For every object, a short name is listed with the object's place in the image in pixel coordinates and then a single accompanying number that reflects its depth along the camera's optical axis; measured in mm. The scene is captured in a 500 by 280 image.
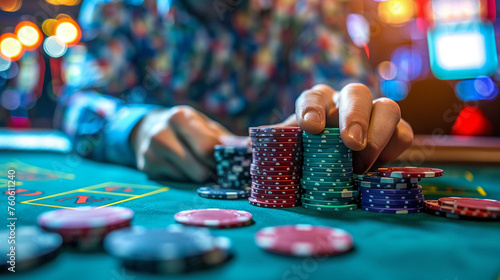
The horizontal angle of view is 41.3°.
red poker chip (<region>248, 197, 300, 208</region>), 393
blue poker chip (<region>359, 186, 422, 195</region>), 380
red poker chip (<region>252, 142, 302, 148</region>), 397
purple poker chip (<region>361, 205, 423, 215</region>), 379
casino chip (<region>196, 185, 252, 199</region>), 421
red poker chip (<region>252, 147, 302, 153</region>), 398
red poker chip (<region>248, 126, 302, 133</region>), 399
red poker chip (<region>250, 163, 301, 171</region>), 399
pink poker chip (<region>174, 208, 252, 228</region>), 336
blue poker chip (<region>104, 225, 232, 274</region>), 272
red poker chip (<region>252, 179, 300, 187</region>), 396
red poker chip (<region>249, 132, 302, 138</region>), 398
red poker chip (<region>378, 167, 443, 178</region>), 382
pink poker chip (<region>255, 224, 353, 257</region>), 290
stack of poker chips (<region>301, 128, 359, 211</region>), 386
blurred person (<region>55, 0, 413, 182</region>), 658
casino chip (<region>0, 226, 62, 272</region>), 275
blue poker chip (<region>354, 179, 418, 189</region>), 381
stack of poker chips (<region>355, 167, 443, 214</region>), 380
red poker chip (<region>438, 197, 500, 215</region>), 357
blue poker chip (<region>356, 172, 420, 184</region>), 380
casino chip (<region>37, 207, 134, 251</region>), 305
